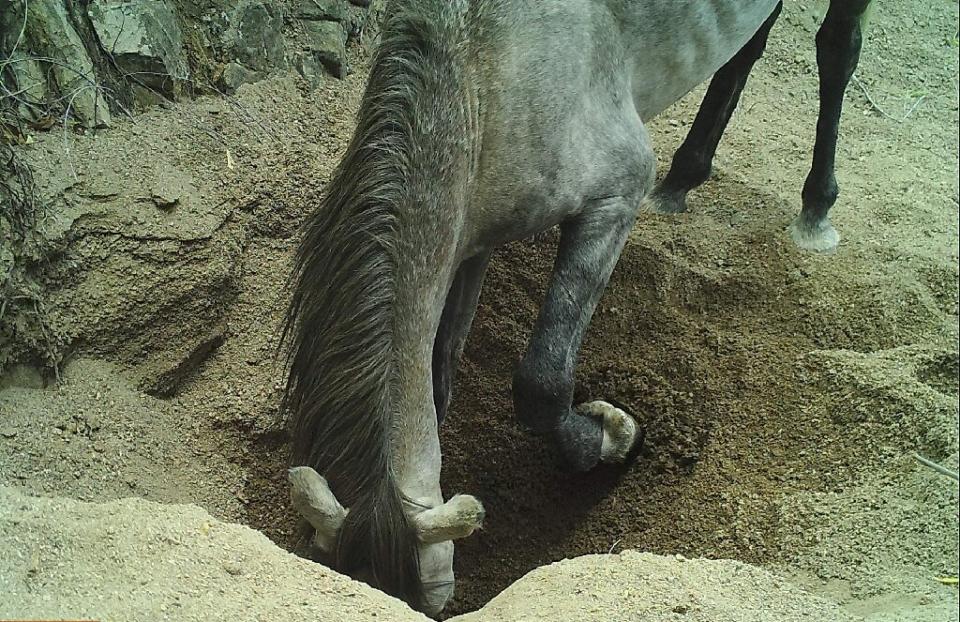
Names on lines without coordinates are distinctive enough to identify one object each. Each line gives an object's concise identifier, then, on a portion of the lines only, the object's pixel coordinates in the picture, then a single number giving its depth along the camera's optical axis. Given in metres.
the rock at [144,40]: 3.15
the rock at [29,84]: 2.82
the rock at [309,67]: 3.86
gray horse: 2.20
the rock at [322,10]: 3.89
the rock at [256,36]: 3.60
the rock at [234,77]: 3.60
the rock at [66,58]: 2.90
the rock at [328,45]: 3.92
